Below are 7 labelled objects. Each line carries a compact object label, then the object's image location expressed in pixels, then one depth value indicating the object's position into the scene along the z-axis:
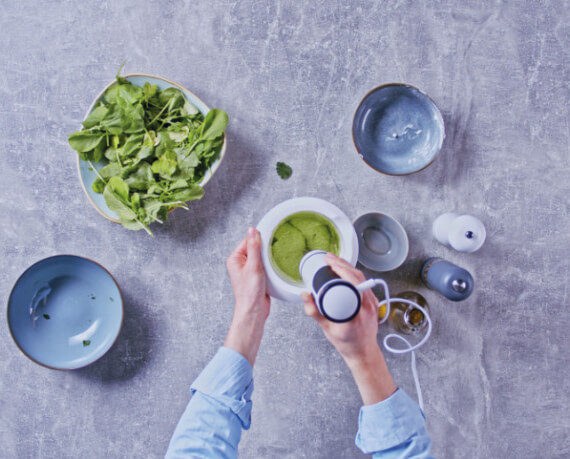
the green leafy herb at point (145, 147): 0.78
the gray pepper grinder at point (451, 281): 0.78
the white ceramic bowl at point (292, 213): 0.70
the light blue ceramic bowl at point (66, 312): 0.83
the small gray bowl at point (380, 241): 0.85
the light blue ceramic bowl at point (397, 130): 0.86
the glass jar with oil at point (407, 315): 0.85
